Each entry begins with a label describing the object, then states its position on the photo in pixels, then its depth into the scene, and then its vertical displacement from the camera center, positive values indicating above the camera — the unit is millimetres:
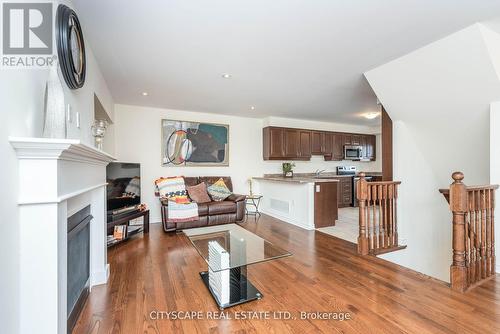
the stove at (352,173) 6413 -179
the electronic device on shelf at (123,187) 3367 -285
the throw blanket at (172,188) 4267 -365
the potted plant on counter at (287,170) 5749 -66
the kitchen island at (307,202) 4250 -669
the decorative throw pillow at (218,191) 4648 -467
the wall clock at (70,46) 1473 +842
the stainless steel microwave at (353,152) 6566 +412
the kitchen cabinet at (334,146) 6305 +565
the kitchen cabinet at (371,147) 7004 +582
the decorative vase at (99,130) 2107 +357
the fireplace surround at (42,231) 1056 -286
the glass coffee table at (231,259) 1868 -766
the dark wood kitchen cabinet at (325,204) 4270 -676
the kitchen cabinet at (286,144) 5598 +582
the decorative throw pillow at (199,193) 4445 -480
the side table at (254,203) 5449 -854
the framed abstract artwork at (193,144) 4824 +527
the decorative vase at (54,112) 1222 +305
